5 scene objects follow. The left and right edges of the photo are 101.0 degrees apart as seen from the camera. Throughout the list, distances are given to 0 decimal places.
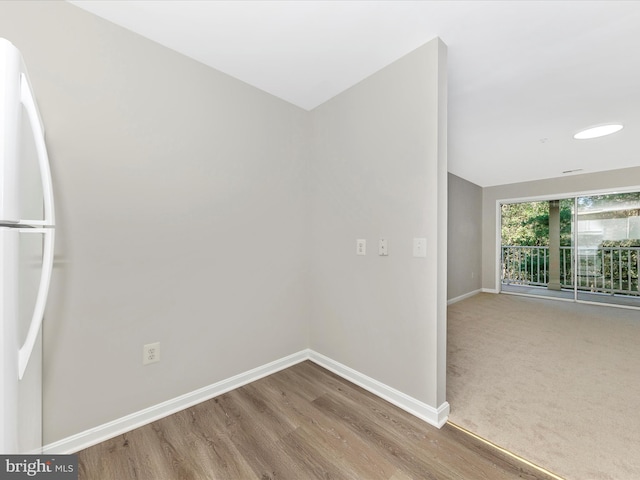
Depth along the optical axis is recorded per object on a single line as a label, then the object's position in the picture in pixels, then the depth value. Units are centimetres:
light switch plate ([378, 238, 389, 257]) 185
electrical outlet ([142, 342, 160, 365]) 157
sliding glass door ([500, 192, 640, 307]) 453
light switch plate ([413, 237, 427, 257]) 163
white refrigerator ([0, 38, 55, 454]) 64
